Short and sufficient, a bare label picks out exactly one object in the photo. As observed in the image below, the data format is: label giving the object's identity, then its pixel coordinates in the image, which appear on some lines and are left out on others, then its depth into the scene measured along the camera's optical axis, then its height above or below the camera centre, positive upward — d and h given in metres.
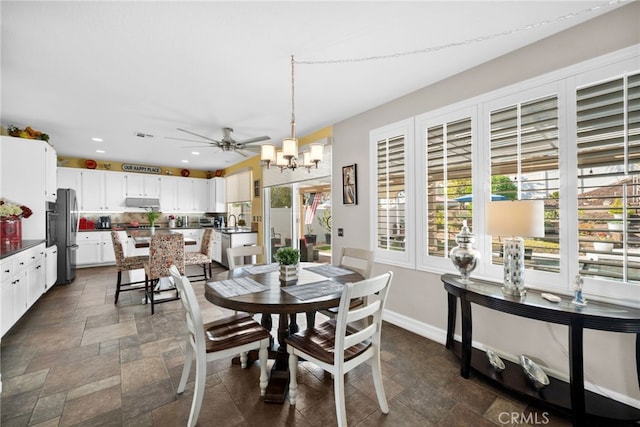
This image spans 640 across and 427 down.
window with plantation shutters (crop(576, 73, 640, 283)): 1.68 +0.22
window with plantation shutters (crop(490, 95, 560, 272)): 2.00 +0.39
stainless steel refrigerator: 4.46 -0.32
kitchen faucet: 7.10 -0.22
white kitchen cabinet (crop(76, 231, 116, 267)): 5.92 -0.79
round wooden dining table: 1.59 -0.55
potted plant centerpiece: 2.08 -0.40
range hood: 6.67 +0.30
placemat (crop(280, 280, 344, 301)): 1.74 -0.54
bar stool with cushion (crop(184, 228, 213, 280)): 4.39 -0.71
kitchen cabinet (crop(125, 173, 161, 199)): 6.72 +0.74
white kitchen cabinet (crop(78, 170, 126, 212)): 6.22 +0.56
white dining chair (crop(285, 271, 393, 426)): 1.48 -0.86
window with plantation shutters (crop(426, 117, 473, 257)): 2.50 +0.30
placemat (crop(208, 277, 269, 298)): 1.79 -0.53
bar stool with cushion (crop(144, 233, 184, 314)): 3.47 -0.58
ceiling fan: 3.86 +1.02
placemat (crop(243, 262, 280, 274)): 2.38 -0.52
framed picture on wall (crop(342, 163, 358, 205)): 3.58 +0.39
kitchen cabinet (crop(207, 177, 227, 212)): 7.29 +0.51
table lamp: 1.76 -0.11
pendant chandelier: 2.21 +0.52
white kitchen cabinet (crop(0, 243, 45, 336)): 2.48 -0.76
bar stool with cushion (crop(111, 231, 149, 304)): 3.76 -0.70
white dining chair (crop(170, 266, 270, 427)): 1.56 -0.84
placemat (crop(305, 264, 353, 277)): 2.30 -0.53
